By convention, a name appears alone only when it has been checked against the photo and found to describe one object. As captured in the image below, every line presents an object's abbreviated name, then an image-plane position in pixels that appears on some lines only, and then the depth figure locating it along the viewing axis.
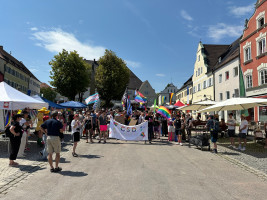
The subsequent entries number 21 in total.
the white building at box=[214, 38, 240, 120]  27.44
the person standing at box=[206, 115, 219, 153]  10.29
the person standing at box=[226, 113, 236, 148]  11.65
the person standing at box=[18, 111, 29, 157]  8.55
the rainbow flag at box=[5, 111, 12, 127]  11.47
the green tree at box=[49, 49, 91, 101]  40.47
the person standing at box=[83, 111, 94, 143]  13.29
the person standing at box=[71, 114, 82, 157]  8.92
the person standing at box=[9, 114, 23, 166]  7.08
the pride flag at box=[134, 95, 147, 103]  21.59
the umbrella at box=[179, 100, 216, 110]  17.11
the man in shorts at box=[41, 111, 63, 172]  6.59
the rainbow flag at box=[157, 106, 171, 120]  14.16
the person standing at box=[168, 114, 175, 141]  13.91
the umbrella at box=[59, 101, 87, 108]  20.03
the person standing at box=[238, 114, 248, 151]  11.09
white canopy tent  10.38
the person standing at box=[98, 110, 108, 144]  12.76
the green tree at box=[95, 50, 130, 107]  43.53
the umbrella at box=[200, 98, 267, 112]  11.05
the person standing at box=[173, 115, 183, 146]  12.87
